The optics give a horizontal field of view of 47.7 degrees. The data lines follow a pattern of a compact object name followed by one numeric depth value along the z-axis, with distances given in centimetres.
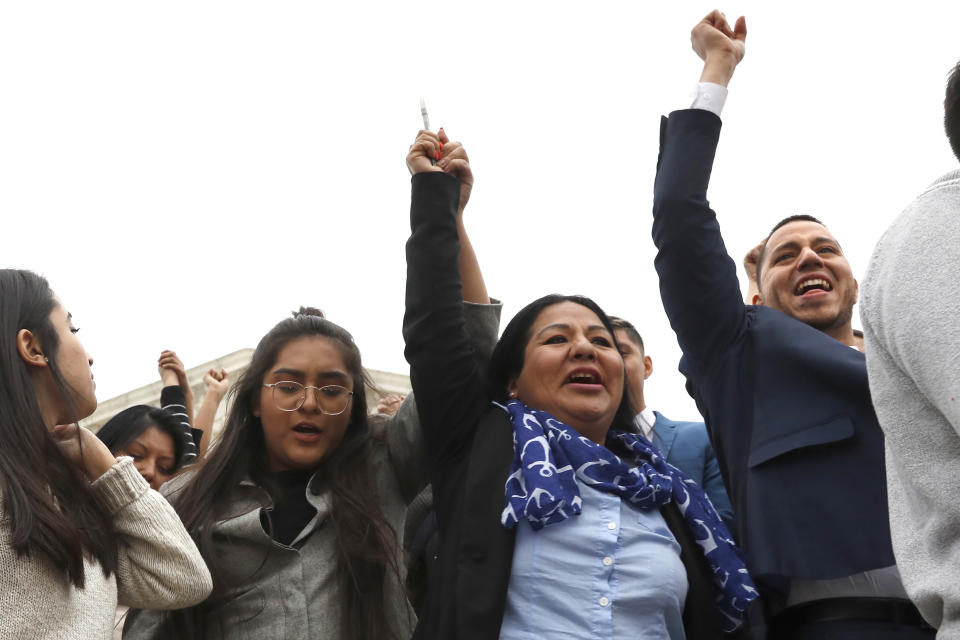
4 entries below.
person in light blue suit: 443
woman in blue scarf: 295
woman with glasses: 350
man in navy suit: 283
